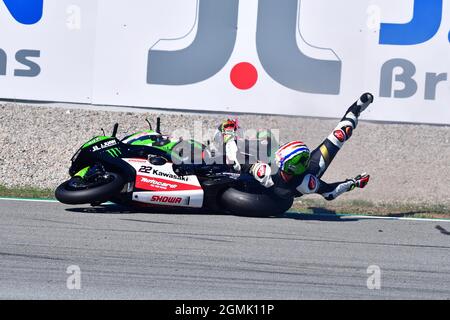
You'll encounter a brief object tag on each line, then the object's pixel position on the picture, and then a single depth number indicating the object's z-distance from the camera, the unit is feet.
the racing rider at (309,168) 59.00
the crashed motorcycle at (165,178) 59.11
